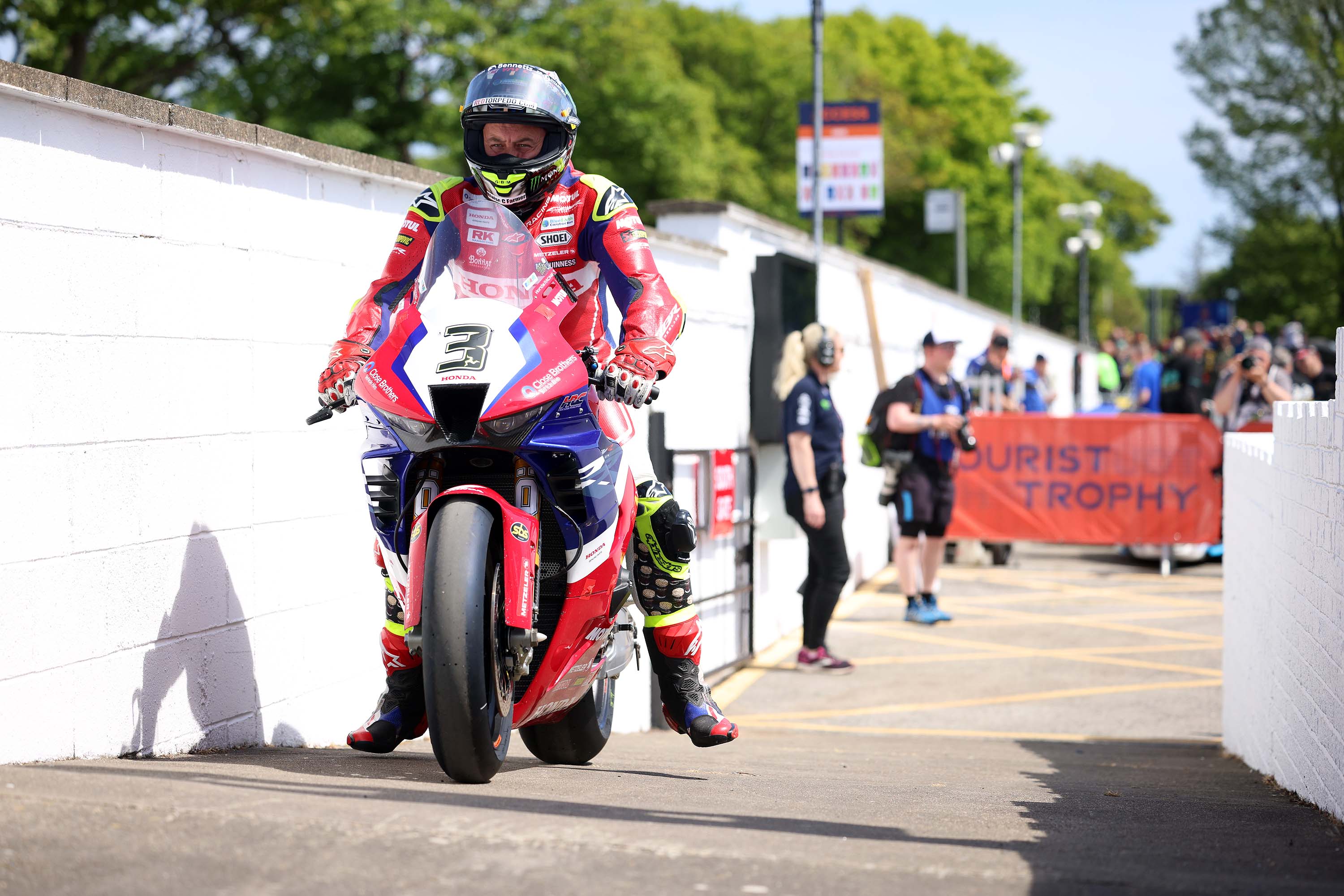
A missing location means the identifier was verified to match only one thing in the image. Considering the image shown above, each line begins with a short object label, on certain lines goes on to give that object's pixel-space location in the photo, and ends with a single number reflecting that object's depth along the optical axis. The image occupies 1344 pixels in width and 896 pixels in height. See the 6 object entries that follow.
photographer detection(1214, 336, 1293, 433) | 13.12
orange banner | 14.45
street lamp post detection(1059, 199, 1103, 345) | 38.28
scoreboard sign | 15.30
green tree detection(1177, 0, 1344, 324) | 45.41
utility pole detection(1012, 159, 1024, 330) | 31.47
